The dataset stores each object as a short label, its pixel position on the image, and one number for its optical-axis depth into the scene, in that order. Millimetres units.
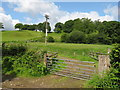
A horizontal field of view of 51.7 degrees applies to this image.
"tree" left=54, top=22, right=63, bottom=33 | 99575
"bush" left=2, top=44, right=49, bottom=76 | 7640
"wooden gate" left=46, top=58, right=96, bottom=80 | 6884
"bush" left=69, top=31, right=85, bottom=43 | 64625
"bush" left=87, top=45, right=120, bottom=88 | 4969
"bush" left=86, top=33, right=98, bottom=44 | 61719
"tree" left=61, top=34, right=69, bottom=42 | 63625
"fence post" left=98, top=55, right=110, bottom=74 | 5739
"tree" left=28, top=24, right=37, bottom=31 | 105688
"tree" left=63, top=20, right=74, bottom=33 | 93688
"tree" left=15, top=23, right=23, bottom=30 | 105312
